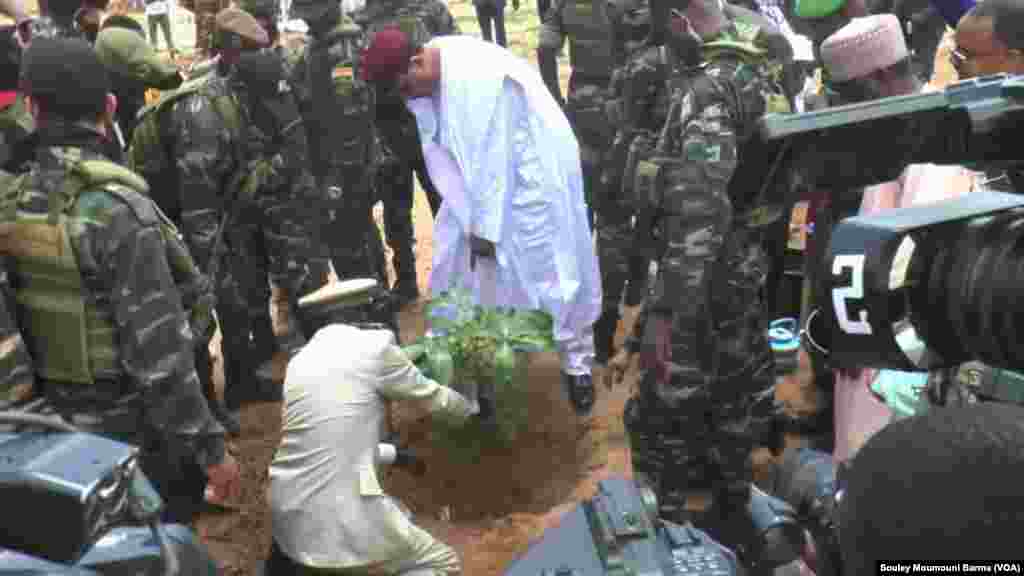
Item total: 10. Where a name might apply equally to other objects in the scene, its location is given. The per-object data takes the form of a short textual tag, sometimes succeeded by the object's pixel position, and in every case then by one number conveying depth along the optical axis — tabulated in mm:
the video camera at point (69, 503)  1561
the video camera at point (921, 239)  1350
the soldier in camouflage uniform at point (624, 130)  5016
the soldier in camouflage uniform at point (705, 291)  3676
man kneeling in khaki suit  3740
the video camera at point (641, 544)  2021
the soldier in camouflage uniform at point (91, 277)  3203
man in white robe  4715
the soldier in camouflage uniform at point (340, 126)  6051
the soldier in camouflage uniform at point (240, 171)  4949
